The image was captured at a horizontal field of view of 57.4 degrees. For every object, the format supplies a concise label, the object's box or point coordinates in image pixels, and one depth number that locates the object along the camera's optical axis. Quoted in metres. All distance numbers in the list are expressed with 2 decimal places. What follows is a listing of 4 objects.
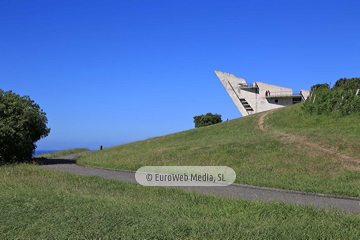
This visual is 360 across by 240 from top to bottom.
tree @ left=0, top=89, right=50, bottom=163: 18.91
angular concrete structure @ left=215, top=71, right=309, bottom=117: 56.16
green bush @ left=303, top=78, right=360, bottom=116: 25.81
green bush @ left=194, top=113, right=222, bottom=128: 73.06
